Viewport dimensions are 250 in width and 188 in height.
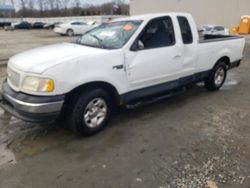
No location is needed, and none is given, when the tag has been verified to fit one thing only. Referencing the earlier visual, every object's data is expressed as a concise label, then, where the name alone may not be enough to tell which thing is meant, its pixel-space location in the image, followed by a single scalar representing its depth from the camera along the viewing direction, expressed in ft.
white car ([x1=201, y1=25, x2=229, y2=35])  44.71
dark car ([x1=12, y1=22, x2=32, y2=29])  109.59
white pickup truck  8.68
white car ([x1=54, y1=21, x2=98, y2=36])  67.69
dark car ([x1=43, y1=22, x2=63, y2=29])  106.29
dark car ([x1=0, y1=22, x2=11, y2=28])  129.09
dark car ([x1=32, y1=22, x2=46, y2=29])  110.98
